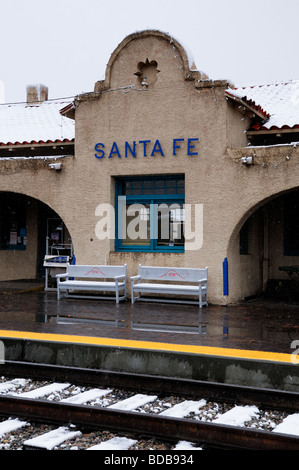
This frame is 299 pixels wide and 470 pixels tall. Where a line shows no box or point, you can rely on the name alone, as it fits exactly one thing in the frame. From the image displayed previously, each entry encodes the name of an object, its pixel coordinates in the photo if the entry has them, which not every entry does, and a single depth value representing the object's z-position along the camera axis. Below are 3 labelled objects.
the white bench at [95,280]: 12.95
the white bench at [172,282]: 12.16
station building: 12.45
